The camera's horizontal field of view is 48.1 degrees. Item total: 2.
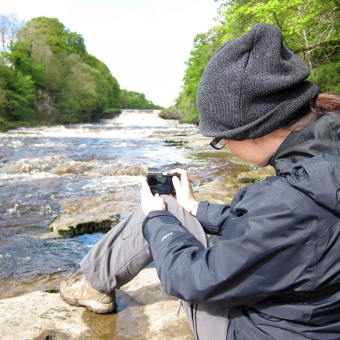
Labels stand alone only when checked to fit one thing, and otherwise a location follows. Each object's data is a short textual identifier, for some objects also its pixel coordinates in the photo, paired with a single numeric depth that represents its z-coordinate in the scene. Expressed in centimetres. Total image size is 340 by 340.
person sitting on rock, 105
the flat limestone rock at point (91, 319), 211
